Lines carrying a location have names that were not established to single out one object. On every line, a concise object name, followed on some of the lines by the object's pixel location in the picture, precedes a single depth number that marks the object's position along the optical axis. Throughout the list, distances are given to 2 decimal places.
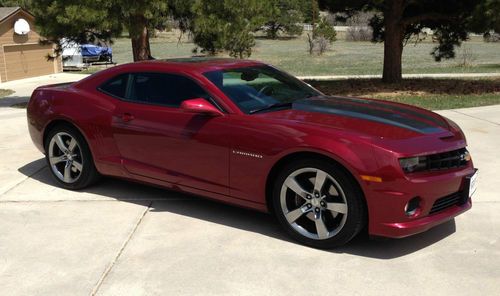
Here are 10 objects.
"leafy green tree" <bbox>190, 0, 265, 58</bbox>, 13.23
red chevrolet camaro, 4.06
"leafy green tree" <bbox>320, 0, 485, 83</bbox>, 14.96
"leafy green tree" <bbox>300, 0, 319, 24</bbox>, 66.29
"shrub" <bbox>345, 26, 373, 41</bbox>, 63.34
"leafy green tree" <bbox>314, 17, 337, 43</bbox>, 44.00
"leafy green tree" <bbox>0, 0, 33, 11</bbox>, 39.99
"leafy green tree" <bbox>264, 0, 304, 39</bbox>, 70.31
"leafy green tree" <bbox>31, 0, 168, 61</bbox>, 12.52
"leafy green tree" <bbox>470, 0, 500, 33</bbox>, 12.25
